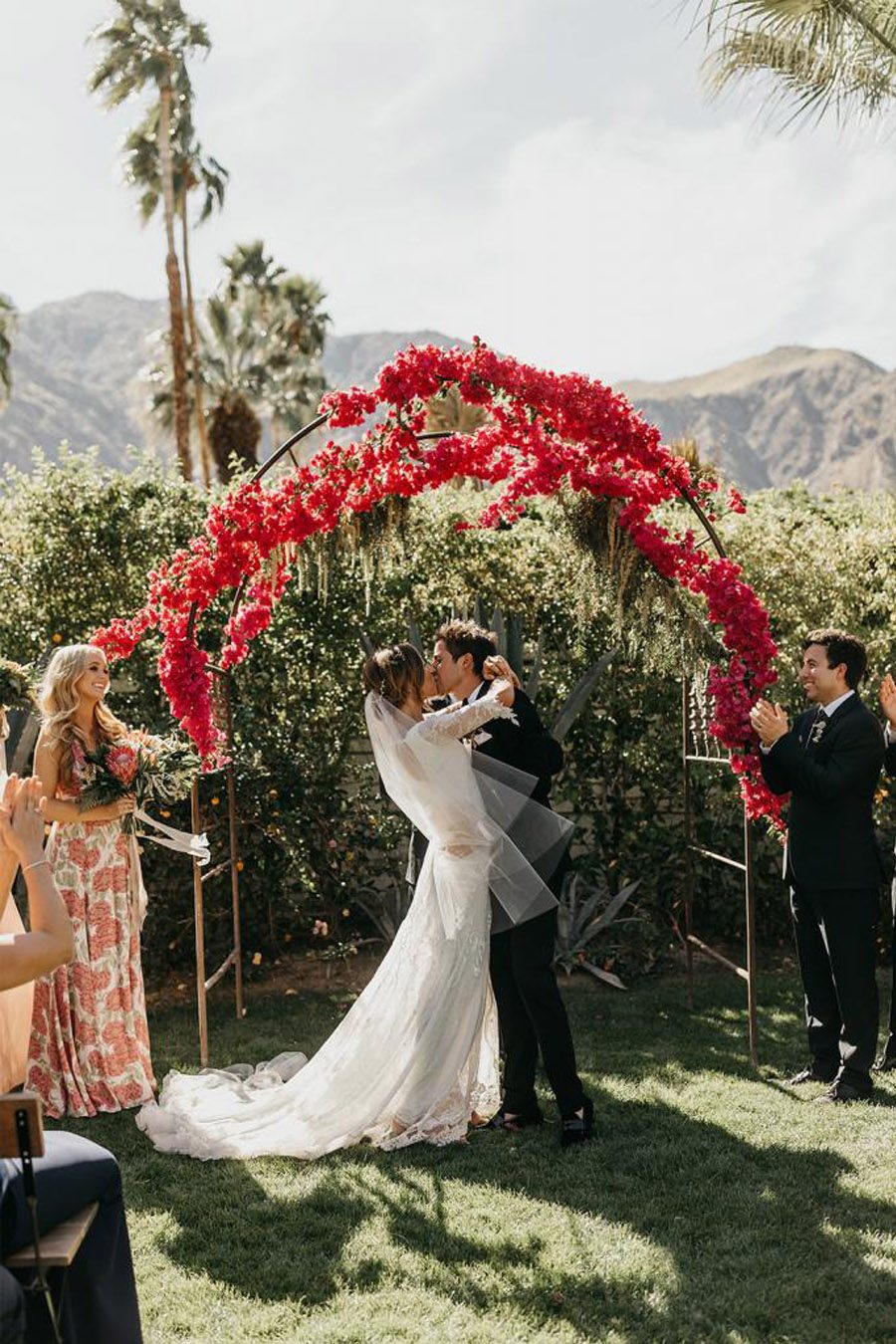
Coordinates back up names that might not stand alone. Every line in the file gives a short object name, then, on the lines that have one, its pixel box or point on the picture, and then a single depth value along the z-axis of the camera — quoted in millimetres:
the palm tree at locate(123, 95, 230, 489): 24078
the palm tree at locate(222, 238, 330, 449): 33375
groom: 4727
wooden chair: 2428
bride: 4742
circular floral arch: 5621
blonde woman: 5219
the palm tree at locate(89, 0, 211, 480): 21875
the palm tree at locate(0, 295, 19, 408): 30562
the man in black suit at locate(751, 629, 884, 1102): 5133
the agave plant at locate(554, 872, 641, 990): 7125
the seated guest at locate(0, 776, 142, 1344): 2615
